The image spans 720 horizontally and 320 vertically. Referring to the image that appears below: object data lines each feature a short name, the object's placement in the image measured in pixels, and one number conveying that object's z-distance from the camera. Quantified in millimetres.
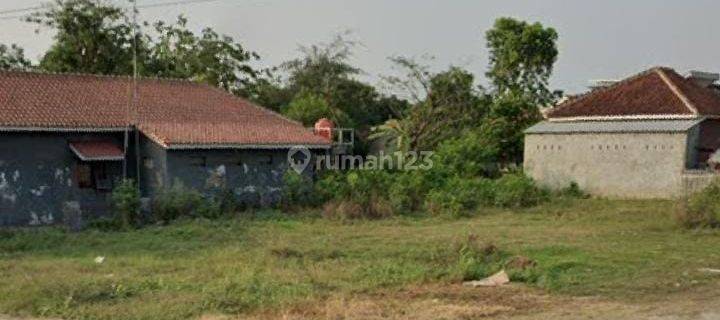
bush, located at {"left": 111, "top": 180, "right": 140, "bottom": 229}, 20062
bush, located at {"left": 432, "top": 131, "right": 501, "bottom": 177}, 27486
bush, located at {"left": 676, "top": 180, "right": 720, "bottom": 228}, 18734
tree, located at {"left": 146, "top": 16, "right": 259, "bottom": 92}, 38281
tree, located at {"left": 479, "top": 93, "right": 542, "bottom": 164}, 36031
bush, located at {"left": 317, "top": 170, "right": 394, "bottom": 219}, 22109
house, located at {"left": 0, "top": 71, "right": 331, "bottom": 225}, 21766
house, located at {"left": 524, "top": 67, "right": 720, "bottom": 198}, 26625
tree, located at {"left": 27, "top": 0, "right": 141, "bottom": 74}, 34156
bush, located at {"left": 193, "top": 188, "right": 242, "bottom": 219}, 21812
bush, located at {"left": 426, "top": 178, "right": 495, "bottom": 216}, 23281
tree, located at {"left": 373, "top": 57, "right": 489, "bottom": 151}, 35094
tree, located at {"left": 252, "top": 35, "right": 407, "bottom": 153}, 43188
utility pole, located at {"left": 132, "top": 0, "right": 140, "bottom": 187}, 24016
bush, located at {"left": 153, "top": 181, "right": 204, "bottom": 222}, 21125
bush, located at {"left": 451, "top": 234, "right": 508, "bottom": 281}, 12062
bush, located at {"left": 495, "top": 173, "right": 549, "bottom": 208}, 25375
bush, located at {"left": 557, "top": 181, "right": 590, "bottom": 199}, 28844
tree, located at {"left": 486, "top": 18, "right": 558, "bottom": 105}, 39656
